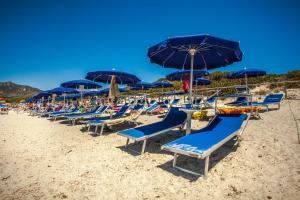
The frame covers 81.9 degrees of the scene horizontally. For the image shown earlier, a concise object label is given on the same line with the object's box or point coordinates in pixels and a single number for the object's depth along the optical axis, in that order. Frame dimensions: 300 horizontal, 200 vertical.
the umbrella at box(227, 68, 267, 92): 9.59
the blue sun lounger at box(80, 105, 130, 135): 6.34
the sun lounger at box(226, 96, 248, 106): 9.16
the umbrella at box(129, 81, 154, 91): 14.38
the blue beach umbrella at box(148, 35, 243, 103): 3.79
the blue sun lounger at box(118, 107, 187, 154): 4.27
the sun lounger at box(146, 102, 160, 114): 10.86
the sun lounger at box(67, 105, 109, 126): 8.69
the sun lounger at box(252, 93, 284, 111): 8.30
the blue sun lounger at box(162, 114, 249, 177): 2.92
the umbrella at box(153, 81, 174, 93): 14.77
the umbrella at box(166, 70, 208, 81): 7.89
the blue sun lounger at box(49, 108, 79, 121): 11.27
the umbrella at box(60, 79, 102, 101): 10.43
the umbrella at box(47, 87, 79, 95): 14.76
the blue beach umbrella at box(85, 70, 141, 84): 7.46
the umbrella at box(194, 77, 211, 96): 12.64
